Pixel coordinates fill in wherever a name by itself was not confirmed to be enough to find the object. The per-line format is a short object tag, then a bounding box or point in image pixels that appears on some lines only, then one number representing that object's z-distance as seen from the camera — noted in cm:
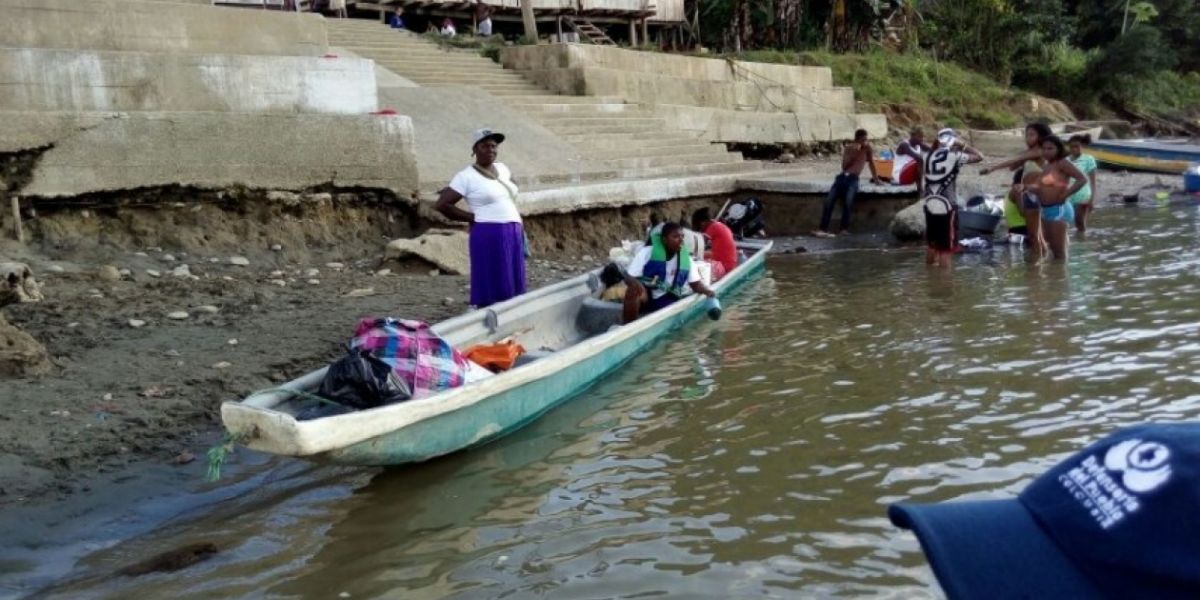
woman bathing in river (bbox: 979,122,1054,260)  1062
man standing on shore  1389
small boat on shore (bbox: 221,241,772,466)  428
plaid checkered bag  498
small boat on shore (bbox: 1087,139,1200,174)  1872
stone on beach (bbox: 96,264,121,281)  772
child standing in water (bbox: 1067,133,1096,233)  1293
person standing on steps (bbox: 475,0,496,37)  2205
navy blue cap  100
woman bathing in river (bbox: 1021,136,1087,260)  1027
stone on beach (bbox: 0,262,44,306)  593
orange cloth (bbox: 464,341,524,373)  621
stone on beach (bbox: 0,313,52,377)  565
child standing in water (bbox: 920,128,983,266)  1111
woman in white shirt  731
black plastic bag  477
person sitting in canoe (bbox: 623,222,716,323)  812
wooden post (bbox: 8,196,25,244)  803
